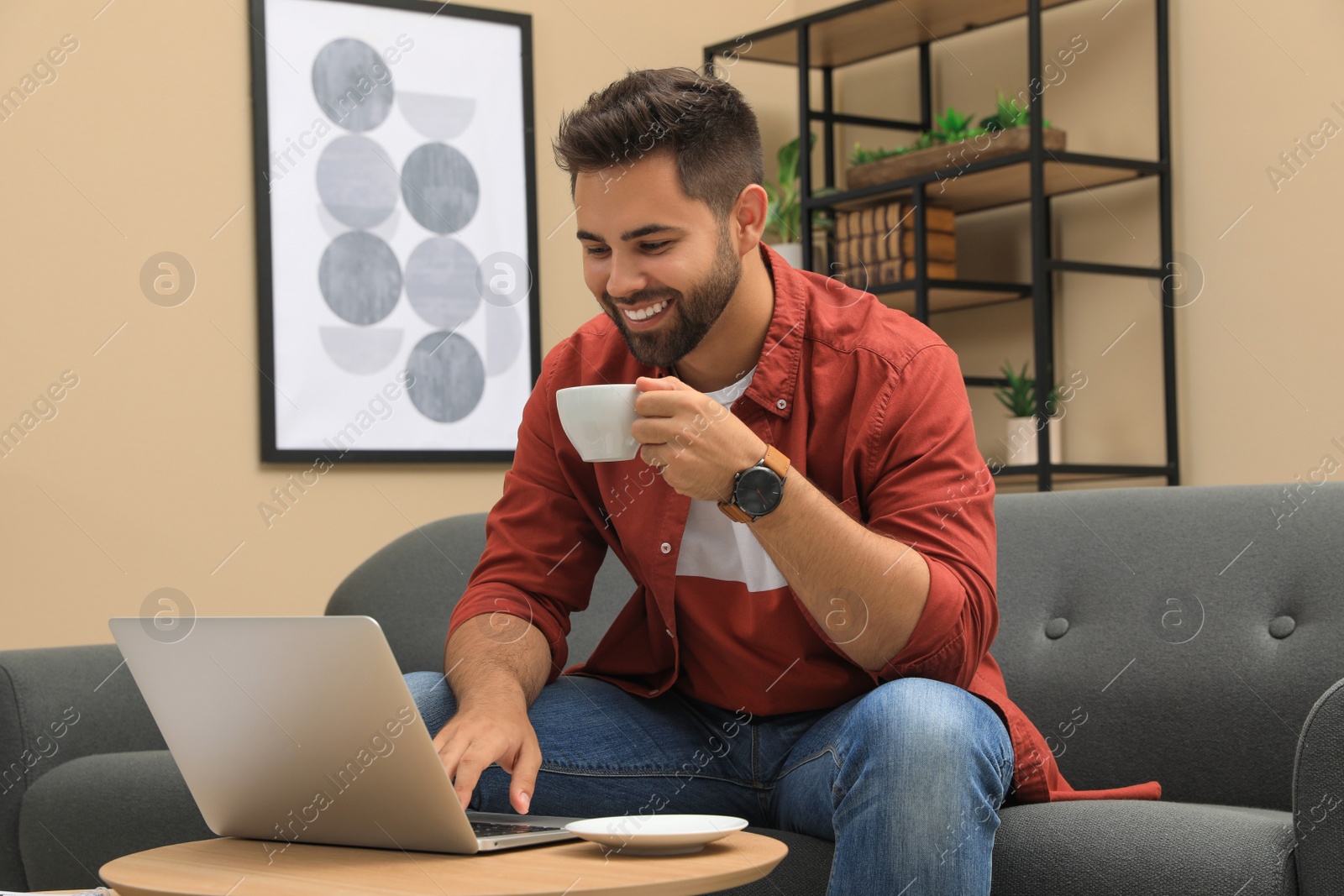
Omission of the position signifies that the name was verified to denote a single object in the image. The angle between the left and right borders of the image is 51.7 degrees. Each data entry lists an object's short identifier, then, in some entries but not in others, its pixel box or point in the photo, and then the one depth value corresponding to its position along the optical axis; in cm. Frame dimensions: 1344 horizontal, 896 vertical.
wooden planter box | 307
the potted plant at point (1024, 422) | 307
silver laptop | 103
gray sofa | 164
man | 129
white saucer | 104
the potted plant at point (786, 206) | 371
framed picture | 323
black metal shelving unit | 300
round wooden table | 95
